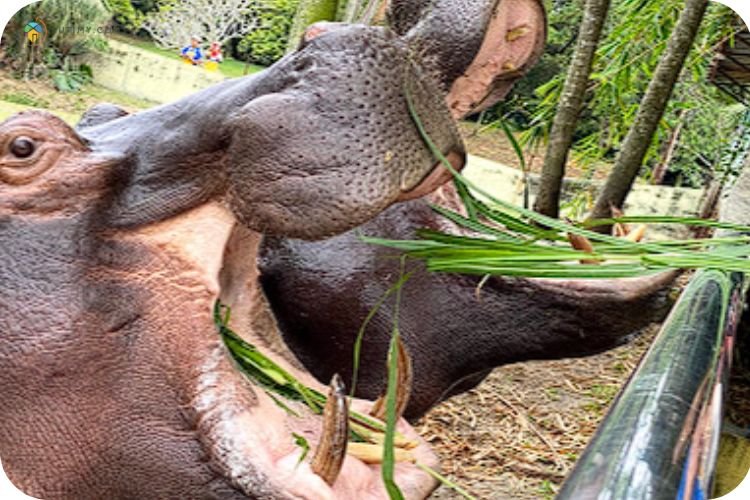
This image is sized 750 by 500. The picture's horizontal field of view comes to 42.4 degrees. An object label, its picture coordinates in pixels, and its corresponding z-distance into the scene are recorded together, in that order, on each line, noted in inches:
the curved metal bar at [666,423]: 14.6
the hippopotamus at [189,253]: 29.8
